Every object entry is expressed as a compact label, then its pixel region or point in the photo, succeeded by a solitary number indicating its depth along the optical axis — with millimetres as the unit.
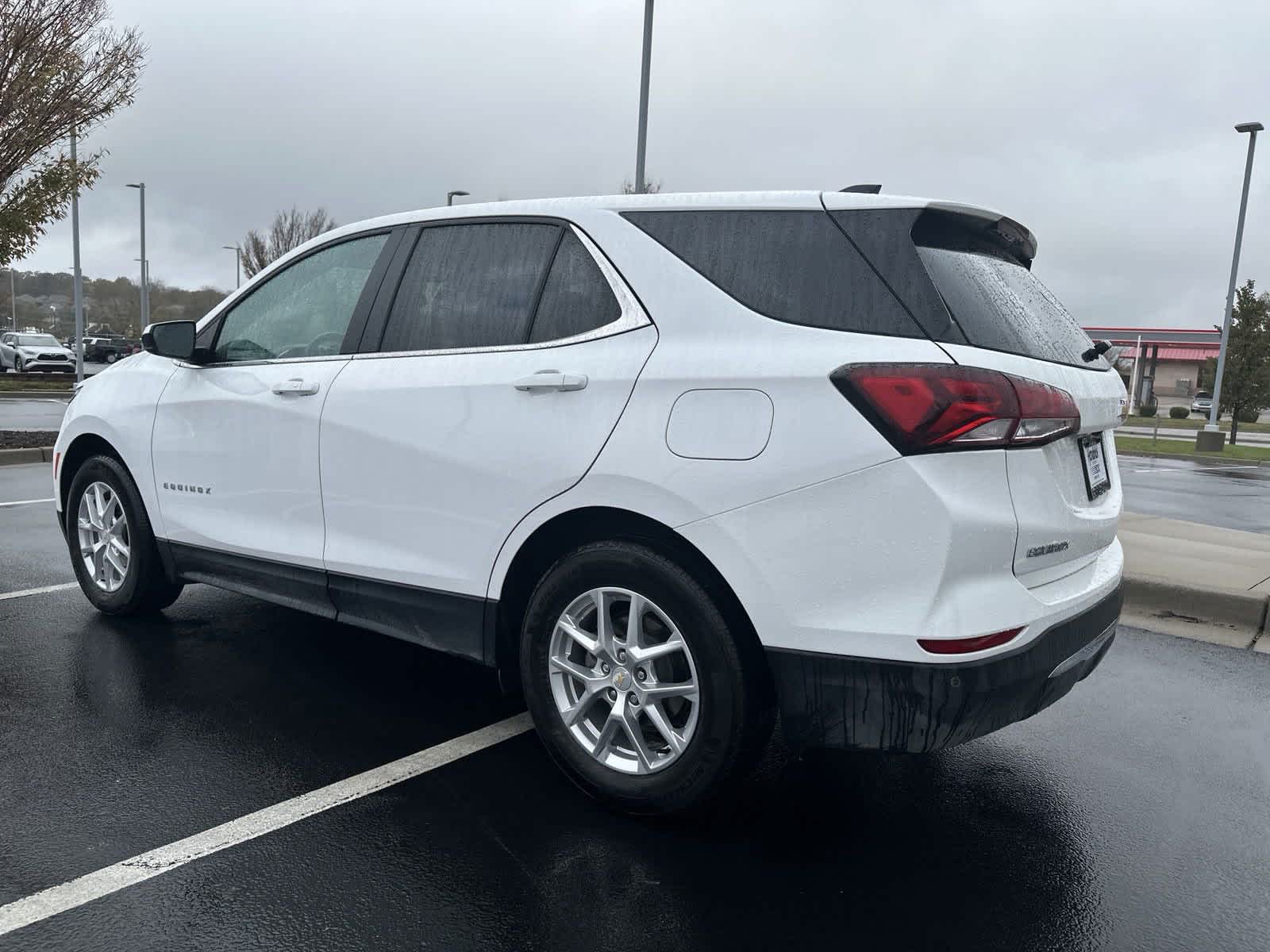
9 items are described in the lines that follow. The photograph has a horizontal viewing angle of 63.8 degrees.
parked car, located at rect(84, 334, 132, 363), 48594
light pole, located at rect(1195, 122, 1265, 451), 24500
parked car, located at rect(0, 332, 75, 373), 36562
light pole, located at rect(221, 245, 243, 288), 47000
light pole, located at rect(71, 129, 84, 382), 22516
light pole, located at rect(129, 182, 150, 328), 45500
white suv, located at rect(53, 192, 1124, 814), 2555
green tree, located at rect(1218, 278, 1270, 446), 27500
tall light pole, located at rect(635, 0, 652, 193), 14805
